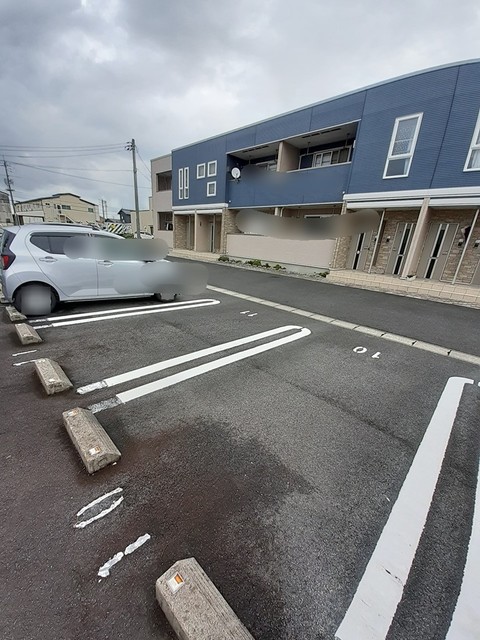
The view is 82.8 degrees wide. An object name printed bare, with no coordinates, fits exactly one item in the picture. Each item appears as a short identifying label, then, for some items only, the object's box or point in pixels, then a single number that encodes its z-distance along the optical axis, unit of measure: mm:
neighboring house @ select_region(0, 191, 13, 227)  49312
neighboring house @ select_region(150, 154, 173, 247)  19641
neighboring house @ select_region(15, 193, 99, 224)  46719
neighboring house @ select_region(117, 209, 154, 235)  36406
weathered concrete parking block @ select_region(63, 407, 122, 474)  1844
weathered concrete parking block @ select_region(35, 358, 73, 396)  2637
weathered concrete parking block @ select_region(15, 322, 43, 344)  3621
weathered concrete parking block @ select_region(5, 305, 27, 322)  4398
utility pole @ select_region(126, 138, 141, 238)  19617
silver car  4387
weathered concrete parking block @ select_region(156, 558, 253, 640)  1062
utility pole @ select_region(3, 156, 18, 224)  37172
